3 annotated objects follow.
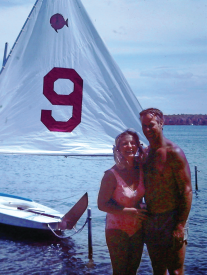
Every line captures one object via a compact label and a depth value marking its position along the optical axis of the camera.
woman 4.26
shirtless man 4.25
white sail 6.45
